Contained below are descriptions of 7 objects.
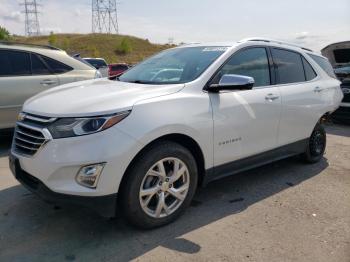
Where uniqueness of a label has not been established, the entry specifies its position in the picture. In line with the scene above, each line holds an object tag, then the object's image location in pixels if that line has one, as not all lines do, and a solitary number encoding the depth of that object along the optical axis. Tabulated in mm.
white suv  2967
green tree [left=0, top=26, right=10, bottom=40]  43016
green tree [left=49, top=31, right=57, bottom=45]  59647
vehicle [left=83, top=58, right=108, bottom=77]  19656
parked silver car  5797
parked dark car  8328
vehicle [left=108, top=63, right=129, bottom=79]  21052
